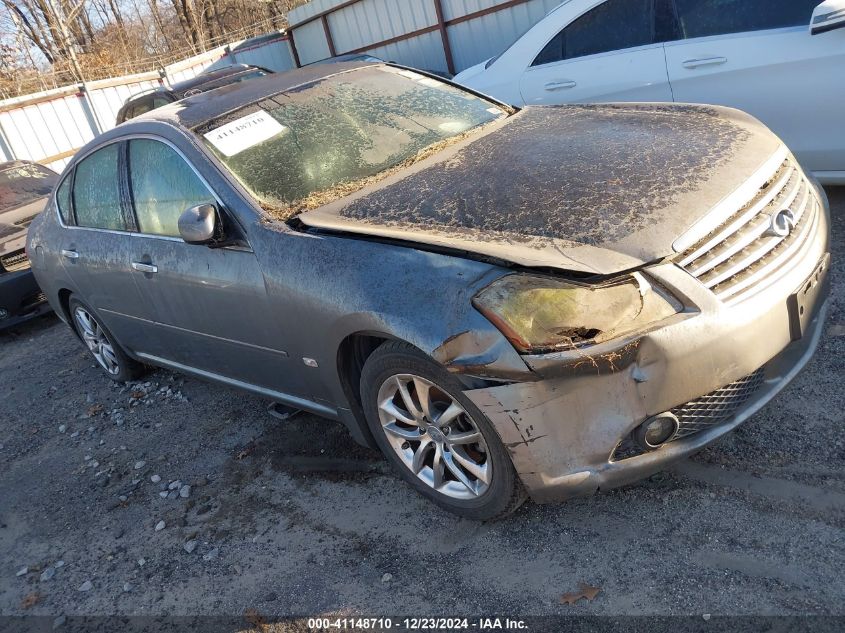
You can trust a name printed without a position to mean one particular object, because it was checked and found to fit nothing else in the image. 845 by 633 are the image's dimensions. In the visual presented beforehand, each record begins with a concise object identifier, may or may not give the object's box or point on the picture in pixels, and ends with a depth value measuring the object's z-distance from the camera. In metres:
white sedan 4.23
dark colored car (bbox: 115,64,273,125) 11.57
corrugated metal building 12.32
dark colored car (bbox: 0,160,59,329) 7.10
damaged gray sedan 2.33
